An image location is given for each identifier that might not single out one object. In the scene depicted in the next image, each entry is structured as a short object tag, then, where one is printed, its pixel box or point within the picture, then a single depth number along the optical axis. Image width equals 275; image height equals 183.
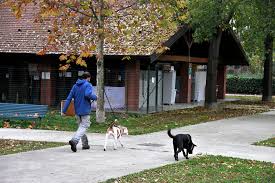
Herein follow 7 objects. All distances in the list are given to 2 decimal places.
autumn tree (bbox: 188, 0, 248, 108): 25.36
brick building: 26.11
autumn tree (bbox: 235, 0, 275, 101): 23.37
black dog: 11.56
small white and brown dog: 12.95
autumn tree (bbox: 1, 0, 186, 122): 16.98
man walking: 12.70
